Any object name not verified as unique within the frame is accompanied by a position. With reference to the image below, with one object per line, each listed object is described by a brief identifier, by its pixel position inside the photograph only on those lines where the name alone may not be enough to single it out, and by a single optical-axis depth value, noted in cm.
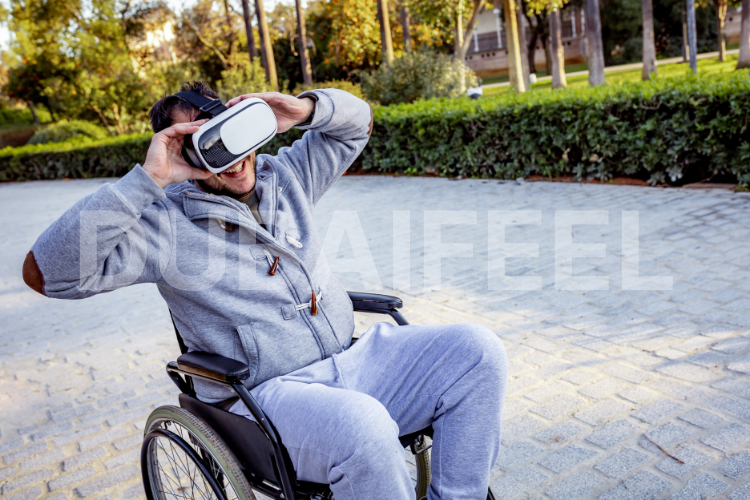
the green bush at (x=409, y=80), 1379
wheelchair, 182
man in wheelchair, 176
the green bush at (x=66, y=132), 2300
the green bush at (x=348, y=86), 1556
